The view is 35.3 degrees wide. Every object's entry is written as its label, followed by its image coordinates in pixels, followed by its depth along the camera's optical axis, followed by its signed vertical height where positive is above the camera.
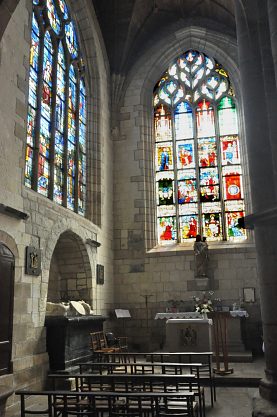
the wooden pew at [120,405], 3.80 -1.01
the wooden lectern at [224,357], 7.43 -1.00
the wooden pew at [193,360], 7.13 -1.17
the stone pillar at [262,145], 3.57 +1.34
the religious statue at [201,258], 10.89 +1.03
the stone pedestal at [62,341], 7.42 -0.64
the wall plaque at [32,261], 6.98 +0.70
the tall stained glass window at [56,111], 8.16 +4.01
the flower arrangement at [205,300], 10.07 +0.00
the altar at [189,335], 8.08 -0.64
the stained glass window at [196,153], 11.96 +4.12
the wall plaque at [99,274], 10.21 +0.66
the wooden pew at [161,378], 4.33 -0.77
